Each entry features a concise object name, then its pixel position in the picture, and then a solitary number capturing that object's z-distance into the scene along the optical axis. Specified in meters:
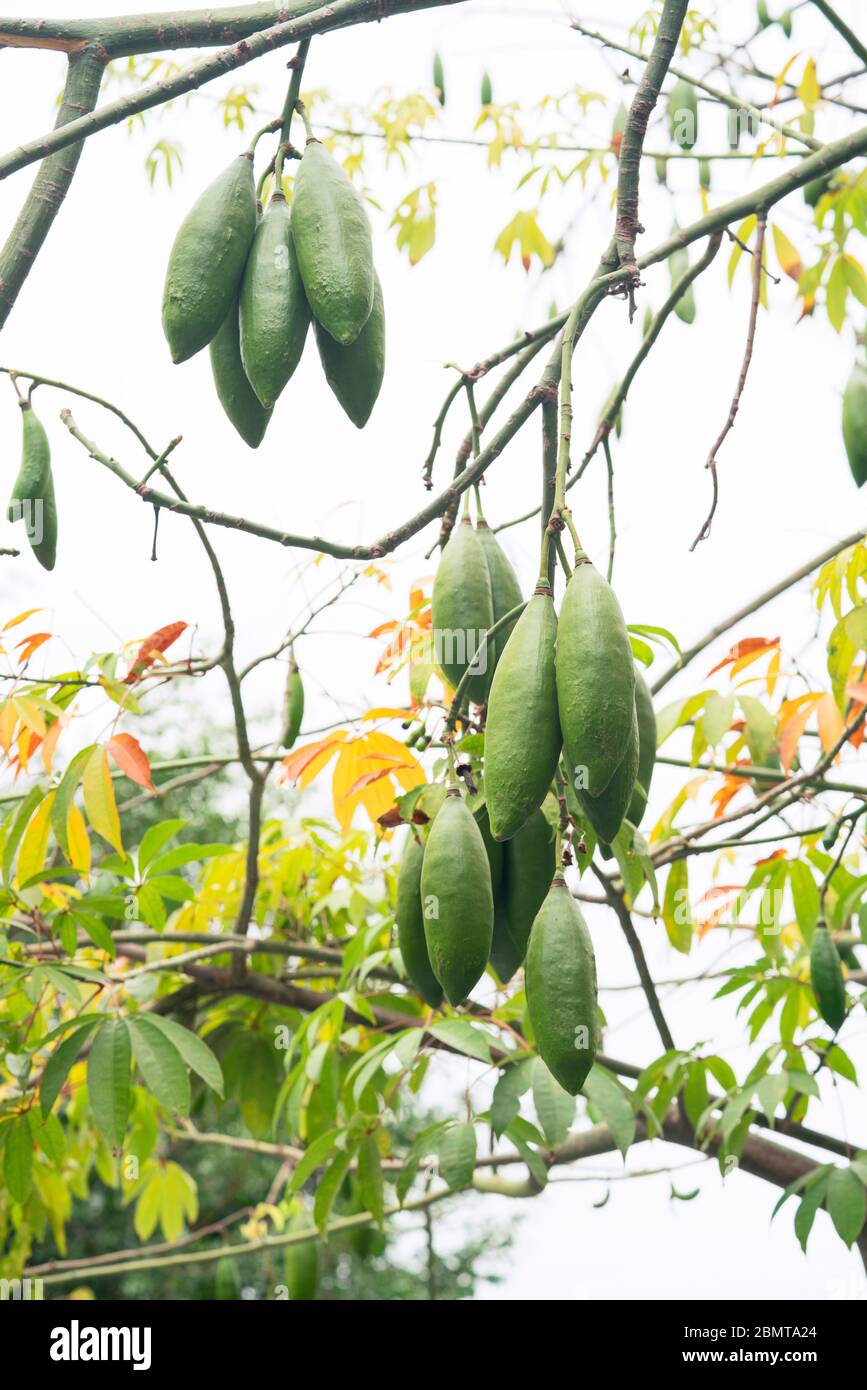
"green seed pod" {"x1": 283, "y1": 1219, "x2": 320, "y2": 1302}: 2.25
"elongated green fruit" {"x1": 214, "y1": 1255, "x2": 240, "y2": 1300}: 2.50
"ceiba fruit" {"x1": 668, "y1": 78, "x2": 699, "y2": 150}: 2.02
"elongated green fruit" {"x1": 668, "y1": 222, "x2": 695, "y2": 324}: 1.95
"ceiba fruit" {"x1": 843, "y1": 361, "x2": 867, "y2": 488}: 1.56
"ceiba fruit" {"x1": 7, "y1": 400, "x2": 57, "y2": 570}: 0.89
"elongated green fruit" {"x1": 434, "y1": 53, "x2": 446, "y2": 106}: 2.65
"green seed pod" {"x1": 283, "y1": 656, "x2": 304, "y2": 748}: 1.76
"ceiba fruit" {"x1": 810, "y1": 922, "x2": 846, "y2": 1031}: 1.41
